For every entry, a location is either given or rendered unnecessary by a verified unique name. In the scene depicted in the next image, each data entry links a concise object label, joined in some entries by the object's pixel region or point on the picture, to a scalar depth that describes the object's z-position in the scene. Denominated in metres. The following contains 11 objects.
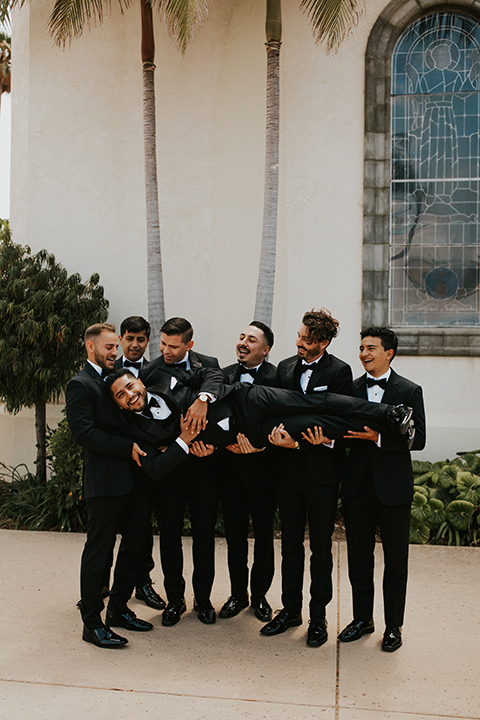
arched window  8.60
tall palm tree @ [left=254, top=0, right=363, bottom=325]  7.74
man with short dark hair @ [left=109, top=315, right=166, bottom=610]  5.19
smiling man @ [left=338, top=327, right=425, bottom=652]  4.41
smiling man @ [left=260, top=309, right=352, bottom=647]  4.54
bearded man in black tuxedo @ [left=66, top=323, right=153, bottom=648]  4.44
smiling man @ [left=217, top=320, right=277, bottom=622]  4.84
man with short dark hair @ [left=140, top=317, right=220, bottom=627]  4.78
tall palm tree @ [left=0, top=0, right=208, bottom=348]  8.09
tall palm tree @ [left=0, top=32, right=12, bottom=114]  21.94
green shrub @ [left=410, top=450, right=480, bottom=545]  6.80
